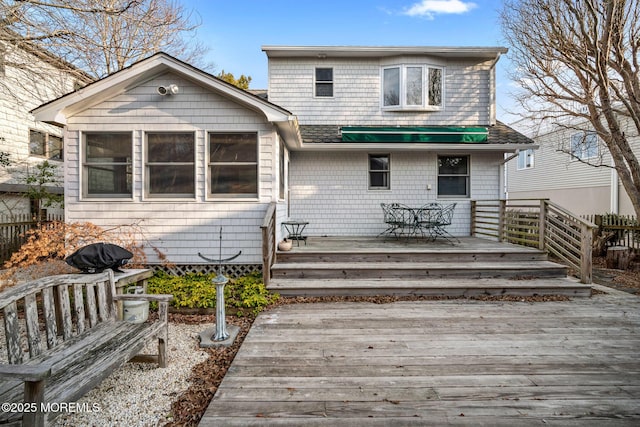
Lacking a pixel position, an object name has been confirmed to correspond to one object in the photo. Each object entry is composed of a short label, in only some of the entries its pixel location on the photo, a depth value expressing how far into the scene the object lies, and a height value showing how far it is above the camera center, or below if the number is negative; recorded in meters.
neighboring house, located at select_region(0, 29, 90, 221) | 9.37 +2.40
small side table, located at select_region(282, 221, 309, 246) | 7.63 -0.74
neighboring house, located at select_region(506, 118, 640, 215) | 13.73 +1.35
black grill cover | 3.95 -0.68
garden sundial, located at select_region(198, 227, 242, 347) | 3.96 -1.49
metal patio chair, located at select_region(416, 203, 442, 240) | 9.12 -0.32
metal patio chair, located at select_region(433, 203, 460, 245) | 8.82 -0.44
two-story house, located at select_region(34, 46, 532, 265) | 6.38 +1.40
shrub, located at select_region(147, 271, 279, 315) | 5.05 -1.46
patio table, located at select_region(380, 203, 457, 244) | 9.09 -0.36
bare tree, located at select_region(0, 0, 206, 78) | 7.44 +4.65
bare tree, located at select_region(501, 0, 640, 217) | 7.78 +3.84
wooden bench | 1.80 -1.16
